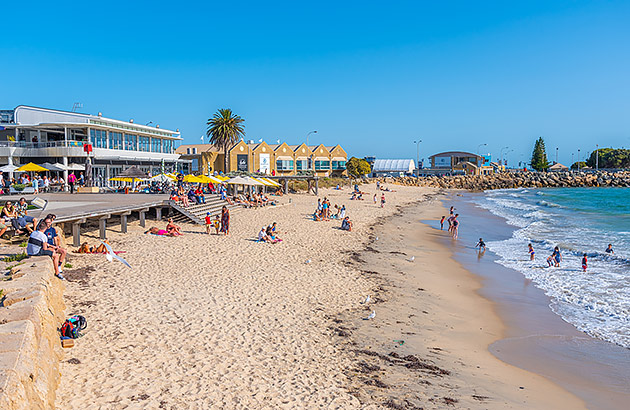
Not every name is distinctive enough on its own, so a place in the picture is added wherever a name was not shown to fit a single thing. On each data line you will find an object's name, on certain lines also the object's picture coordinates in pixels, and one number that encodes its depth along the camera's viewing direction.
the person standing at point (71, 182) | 27.34
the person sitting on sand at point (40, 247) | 10.46
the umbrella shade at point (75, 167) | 33.38
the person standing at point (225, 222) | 19.53
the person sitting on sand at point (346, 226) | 24.09
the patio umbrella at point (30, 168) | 27.64
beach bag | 7.83
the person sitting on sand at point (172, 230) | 18.80
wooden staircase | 21.70
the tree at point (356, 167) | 73.56
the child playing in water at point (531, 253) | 18.63
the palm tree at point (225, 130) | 55.53
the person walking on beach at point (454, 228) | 24.48
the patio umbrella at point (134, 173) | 27.90
